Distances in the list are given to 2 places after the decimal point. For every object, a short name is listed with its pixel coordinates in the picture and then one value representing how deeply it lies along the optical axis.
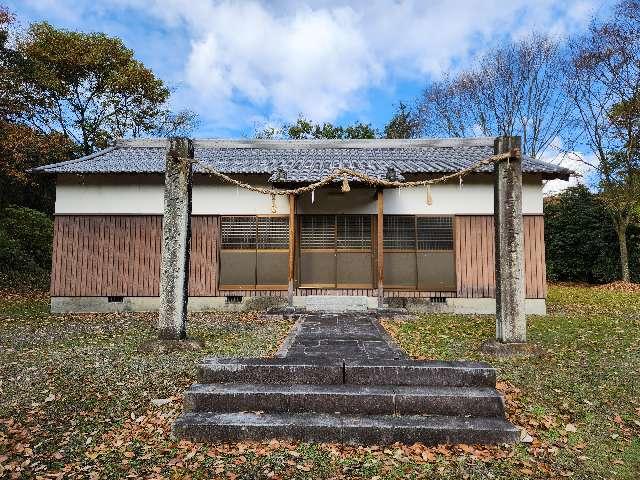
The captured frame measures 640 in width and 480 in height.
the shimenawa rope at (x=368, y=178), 5.93
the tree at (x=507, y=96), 20.08
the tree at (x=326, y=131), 24.82
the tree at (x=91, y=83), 17.81
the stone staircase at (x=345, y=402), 3.65
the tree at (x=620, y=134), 15.96
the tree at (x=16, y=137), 13.20
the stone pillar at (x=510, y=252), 5.80
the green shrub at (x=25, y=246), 15.52
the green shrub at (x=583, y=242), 17.25
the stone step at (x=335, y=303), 9.70
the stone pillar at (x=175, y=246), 6.14
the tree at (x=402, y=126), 24.98
